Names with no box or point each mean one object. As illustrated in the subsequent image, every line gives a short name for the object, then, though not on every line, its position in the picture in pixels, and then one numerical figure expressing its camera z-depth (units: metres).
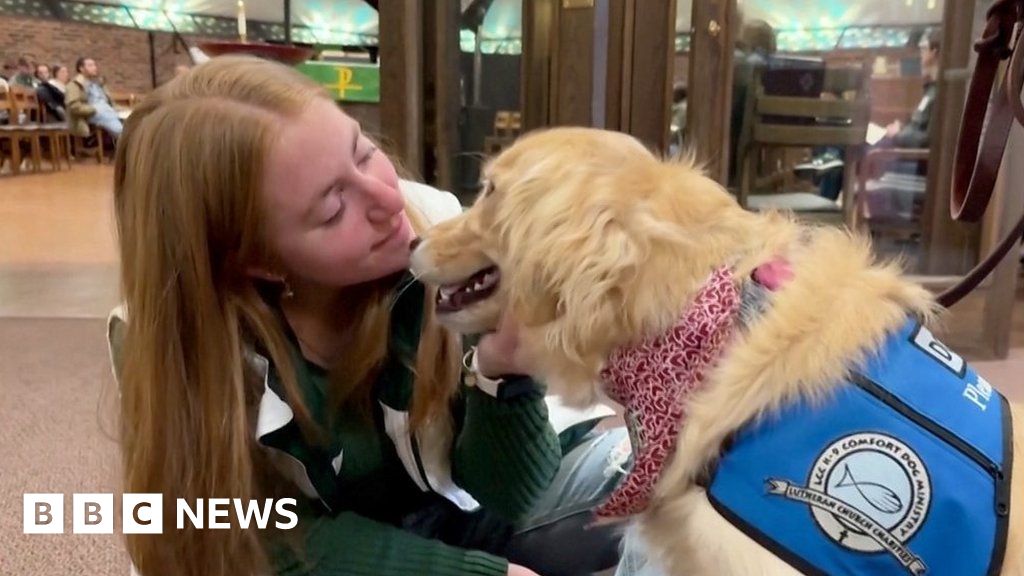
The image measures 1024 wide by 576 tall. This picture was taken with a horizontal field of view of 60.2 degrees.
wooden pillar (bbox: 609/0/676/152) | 2.48
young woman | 0.98
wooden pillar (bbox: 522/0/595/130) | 2.54
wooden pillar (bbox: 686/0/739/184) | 2.46
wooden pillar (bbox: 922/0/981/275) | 2.63
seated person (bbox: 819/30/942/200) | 2.74
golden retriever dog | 0.73
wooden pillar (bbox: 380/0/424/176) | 2.57
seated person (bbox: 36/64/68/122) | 9.41
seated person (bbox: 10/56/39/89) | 9.48
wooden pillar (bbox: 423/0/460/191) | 2.74
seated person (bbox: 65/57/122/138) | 9.34
